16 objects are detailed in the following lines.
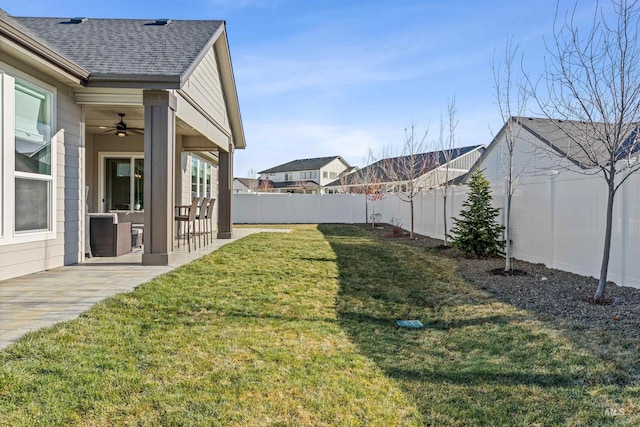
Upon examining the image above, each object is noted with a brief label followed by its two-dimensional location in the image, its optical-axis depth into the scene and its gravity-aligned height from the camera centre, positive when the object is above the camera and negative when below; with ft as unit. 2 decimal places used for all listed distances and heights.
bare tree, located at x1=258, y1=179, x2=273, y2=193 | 172.00 +8.75
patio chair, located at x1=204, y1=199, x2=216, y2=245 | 32.30 -0.72
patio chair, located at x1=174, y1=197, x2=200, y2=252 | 27.43 -0.66
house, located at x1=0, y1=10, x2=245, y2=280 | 17.61 +5.29
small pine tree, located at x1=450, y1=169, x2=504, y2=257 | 30.12 -1.57
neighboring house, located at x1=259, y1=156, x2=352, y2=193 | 183.11 +15.30
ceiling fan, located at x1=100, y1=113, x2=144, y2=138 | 28.84 +5.70
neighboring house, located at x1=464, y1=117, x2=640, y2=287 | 18.44 -0.54
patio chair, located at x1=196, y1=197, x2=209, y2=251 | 30.70 -0.30
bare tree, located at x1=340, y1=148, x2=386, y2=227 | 74.65 +4.15
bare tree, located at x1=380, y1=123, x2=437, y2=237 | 50.34 +7.85
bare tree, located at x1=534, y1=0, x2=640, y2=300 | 16.39 +5.30
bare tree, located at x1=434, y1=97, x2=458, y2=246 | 40.50 +7.06
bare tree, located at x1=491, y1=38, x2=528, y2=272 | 24.58 +6.82
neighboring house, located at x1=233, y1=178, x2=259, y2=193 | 193.62 +10.70
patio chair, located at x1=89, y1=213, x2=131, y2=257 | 24.95 -1.75
